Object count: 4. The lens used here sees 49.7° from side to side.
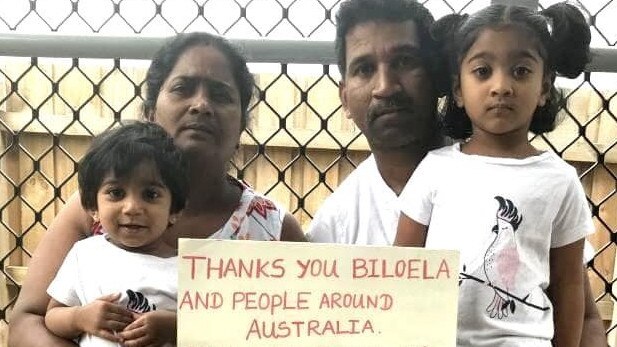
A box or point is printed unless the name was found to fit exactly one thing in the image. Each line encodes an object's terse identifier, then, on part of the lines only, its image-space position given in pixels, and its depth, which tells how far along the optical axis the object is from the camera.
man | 0.76
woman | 0.76
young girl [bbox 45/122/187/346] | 0.69
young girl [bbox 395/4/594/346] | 0.68
